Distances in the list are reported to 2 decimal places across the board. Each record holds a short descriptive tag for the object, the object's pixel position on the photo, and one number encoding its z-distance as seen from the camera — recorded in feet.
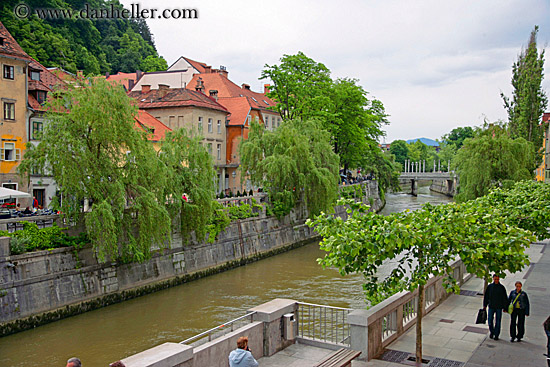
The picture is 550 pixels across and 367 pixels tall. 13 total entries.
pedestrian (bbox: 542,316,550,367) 35.44
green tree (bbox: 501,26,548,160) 141.49
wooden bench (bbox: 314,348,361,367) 32.04
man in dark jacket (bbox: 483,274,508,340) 41.09
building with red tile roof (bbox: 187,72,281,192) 177.88
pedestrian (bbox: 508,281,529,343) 40.47
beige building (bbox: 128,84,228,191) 157.07
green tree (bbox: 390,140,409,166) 465.88
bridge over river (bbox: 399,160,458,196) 293.82
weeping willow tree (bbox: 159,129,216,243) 83.71
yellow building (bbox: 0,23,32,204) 98.68
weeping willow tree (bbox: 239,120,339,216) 118.52
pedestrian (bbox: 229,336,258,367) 26.61
